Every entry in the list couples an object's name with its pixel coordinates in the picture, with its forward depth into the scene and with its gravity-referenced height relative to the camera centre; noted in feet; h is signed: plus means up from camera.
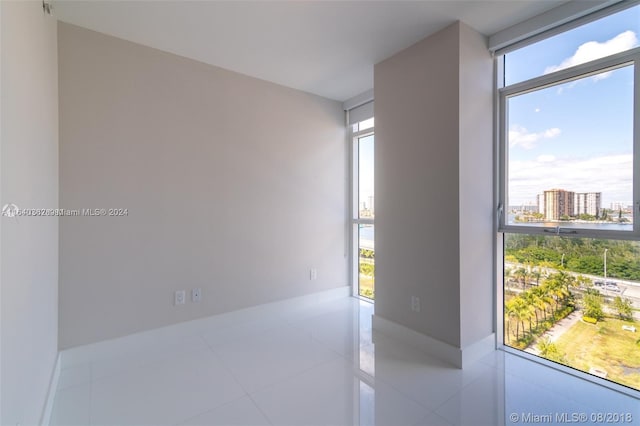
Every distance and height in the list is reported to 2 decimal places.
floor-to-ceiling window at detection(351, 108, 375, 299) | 12.09 +0.06
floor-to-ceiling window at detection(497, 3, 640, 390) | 6.08 +0.30
